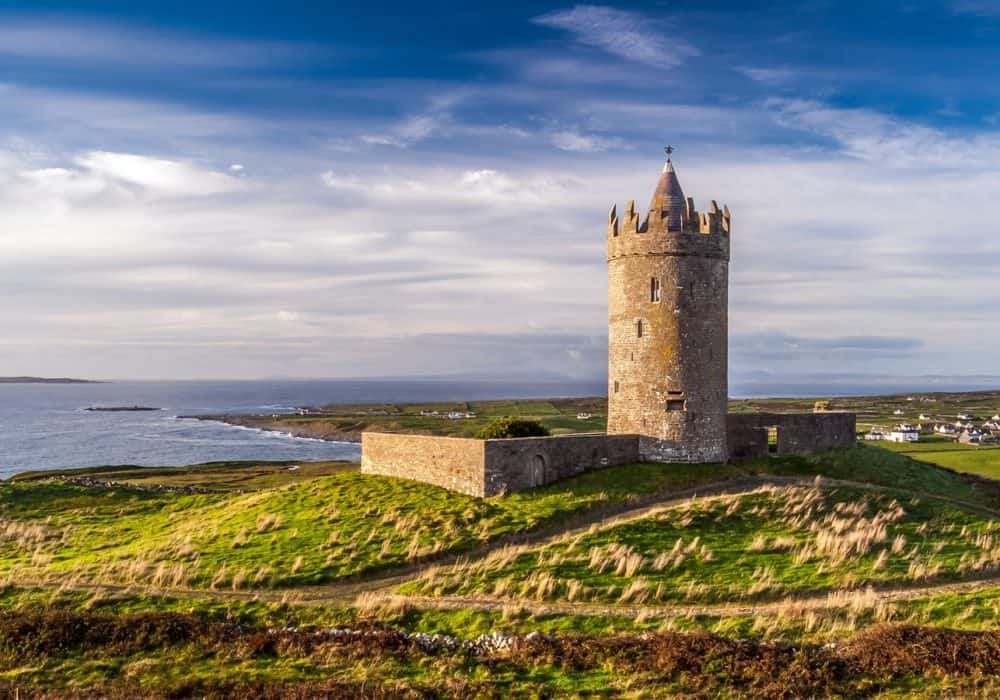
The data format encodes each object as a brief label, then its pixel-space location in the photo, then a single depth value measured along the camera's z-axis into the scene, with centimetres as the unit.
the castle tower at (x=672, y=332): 3203
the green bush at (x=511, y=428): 3228
